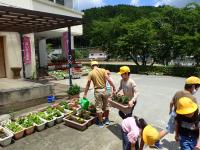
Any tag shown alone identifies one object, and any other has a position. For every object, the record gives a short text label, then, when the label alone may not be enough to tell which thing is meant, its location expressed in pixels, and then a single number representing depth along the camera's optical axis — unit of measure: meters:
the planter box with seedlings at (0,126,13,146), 3.50
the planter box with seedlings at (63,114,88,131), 4.06
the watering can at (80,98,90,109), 4.32
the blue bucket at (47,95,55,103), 5.82
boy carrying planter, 3.63
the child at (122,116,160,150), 2.12
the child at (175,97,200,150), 2.22
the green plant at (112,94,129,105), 3.67
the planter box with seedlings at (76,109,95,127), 4.22
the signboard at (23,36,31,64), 8.89
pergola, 5.29
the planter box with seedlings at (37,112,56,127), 4.20
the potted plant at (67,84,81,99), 5.94
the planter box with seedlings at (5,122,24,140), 3.74
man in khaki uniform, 4.07
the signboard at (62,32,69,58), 11.65
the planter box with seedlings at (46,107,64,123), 4.36
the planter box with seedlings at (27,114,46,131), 4.02
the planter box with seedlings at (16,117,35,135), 3.90
